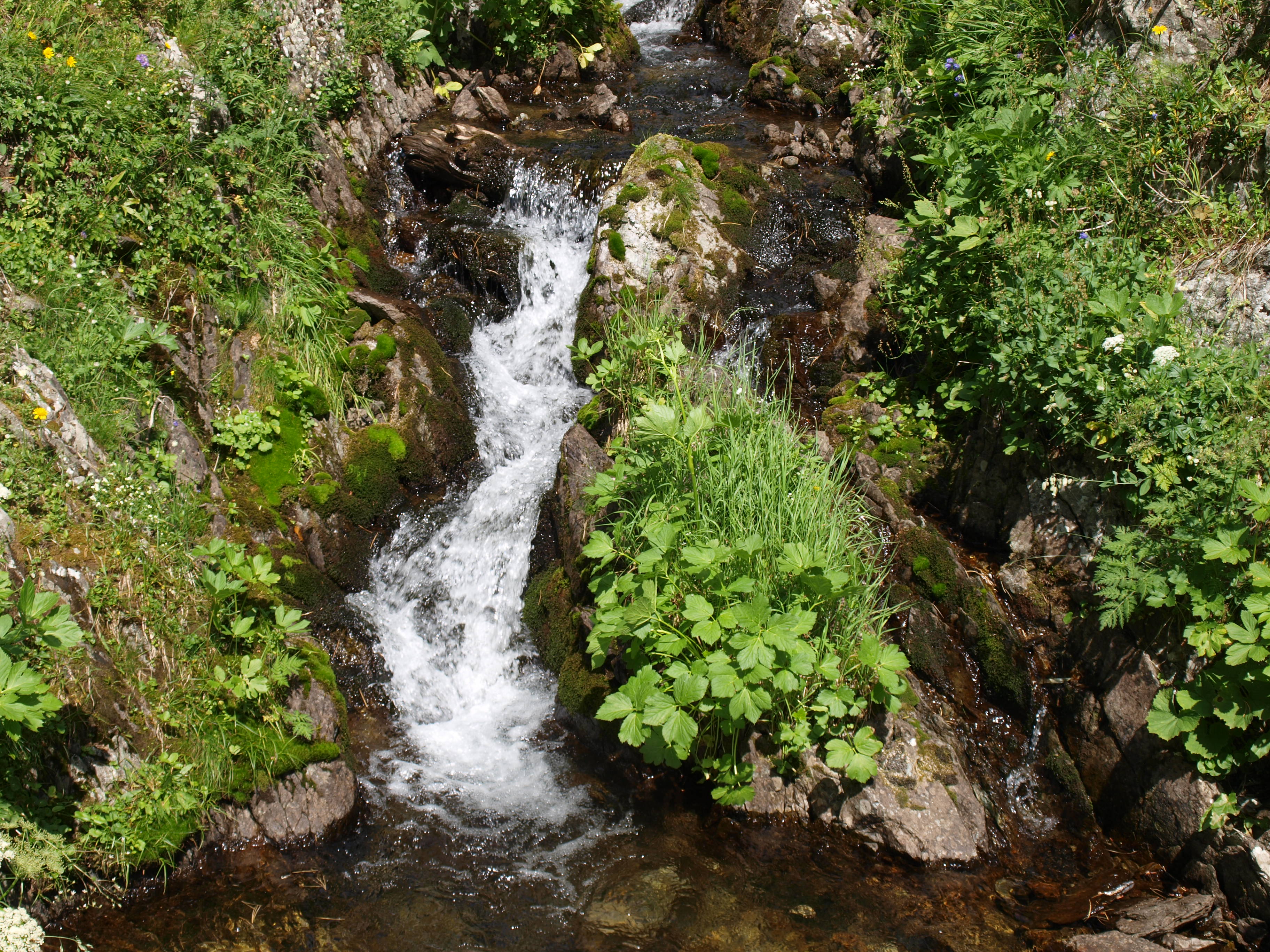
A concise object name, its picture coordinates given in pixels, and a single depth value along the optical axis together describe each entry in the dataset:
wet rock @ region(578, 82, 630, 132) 10.96
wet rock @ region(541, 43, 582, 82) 12.57
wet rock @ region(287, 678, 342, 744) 4.94
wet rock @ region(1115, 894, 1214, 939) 3.99
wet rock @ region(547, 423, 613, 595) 6.07
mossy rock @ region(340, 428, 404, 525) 6.82
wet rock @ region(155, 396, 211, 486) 5.65
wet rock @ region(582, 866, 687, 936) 4.16
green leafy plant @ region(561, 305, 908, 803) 4.21
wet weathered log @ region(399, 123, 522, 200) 9.70
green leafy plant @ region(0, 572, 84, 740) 3.50
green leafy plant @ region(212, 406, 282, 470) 6.20
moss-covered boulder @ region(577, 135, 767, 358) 8.20
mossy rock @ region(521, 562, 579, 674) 6.03
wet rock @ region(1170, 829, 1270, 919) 3.94
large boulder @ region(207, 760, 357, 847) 4.50
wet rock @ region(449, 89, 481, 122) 11.28
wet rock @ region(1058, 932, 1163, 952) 3.89
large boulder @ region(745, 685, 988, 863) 4.54
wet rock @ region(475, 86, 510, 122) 11.43
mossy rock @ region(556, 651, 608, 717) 5.51
